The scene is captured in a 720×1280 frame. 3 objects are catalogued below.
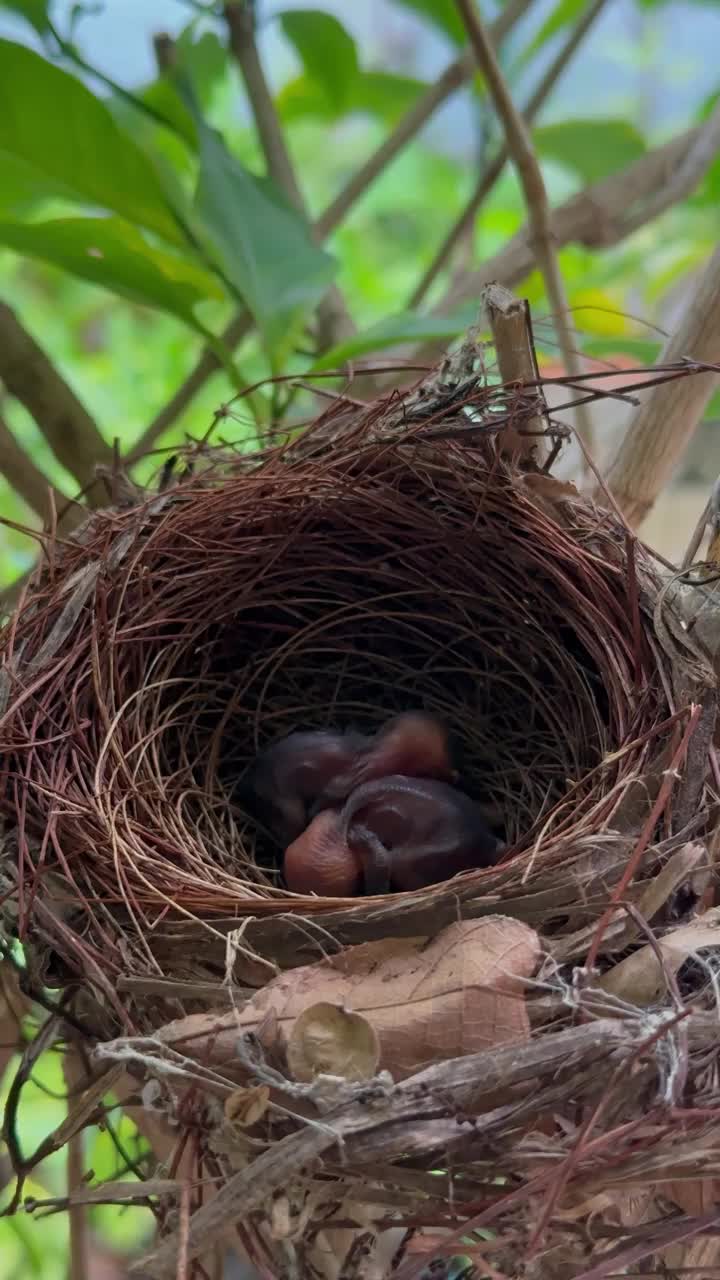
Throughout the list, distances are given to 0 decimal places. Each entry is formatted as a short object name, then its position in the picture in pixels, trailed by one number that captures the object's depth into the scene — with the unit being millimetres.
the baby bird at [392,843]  251
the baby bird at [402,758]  271
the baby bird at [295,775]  269
